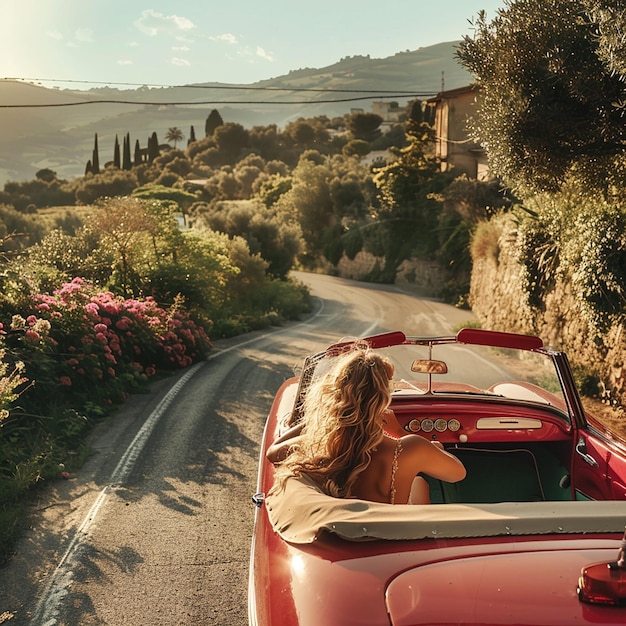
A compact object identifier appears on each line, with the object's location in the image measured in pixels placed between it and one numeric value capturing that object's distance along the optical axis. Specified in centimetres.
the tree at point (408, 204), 4484
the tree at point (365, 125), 11512
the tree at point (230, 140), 12975
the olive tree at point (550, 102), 1026
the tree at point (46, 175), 11444
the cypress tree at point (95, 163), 10507
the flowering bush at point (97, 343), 1091
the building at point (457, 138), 4772
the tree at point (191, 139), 14210
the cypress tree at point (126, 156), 11275
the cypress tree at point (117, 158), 11475
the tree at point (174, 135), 16469
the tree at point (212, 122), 14038
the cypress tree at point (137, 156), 12038
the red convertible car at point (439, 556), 224
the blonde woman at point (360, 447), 322
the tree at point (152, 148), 12318
